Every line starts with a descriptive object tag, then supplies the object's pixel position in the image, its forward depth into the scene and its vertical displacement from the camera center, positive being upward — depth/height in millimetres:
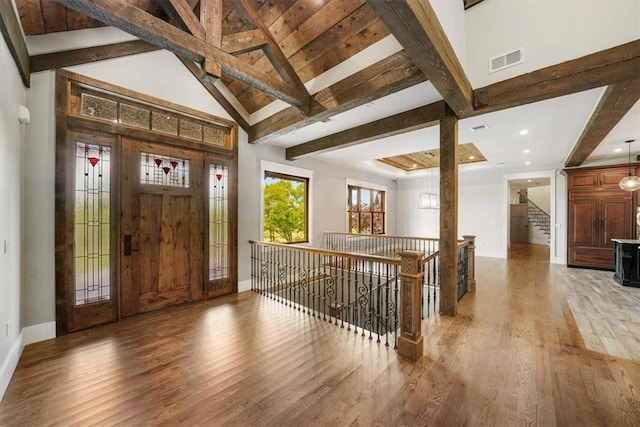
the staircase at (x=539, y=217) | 11627 -185
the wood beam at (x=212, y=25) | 2621 +1966
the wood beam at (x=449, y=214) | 3480 -13
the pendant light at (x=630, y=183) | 5086 +607
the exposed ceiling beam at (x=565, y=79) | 2352 +1361
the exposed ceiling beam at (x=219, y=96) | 3916 +1953
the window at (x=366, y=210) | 7973 +102
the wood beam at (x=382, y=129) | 3572 +1360
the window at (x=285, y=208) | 5641 +112
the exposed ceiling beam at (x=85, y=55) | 2822 +1886
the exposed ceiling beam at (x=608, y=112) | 2676 +1291
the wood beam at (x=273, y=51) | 3019 +2048
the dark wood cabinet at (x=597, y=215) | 6008 -46
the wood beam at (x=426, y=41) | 1644 +1288
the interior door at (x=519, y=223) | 12508 -495
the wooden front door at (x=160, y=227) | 3457 -200
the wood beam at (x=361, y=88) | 2682 +1448
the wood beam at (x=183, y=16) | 2369 +1891
